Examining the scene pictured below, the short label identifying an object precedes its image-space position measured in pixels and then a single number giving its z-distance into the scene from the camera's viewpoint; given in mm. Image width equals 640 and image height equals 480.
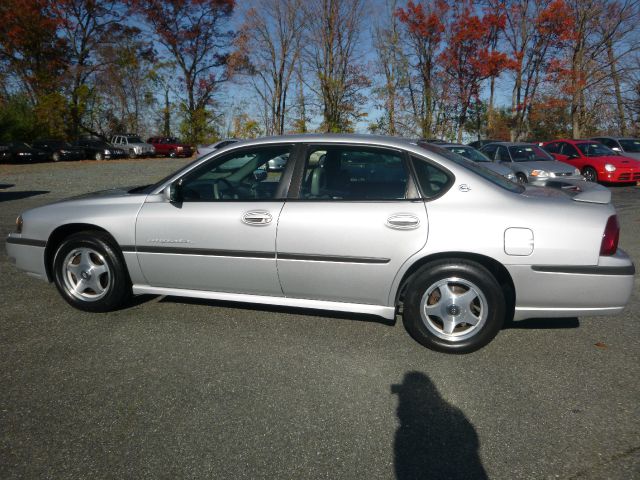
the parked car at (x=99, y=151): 31961
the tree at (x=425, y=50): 30391
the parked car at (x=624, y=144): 16472
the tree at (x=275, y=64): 33219
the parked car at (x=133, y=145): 33256
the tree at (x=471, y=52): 30250
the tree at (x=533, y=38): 29734
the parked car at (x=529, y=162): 12773
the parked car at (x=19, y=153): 28078
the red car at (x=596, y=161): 14656
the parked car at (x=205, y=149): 20136
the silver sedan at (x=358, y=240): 3193
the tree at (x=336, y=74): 30644
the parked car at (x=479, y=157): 12506
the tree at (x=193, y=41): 39625
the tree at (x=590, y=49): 28906
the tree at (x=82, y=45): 36541
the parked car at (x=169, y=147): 34594
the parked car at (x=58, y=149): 30359
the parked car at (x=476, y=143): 19328
